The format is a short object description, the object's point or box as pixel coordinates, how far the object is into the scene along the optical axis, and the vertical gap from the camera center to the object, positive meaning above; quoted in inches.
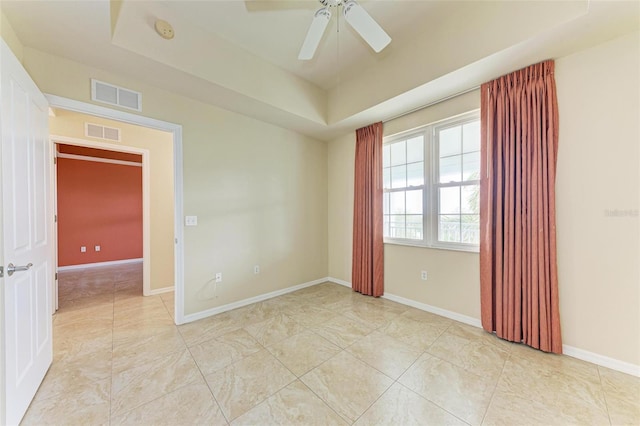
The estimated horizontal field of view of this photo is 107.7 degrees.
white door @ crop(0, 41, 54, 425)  50.9 -5.7
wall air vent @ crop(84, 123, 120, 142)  128.3 +45.6
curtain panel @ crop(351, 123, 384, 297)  134.1 -2.8
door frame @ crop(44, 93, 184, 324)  103.3 +1.0
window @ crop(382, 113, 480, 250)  104.0 +12.8
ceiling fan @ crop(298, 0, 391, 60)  63.9 +54.6
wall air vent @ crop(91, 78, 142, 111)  86.1 +45.2
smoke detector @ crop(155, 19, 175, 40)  80.0 +63.7
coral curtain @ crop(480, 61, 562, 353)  80.4 +0.8
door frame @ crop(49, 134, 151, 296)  140.9 -5.2
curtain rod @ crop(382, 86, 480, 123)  101.0 +51.7
